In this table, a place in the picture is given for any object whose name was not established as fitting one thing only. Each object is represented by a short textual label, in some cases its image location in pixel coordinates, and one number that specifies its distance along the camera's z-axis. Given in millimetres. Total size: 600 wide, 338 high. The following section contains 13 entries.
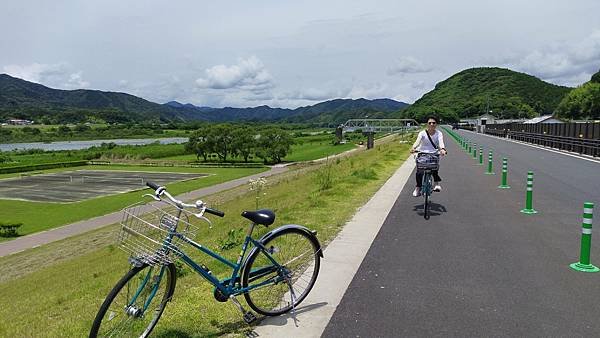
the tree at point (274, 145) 87688
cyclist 10086
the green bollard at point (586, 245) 6156
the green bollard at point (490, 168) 18750
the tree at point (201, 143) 93812
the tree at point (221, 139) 92875
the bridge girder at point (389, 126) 114125
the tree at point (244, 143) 92188
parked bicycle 3713
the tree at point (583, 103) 92375
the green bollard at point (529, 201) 10107
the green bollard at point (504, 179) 14537
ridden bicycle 9883
